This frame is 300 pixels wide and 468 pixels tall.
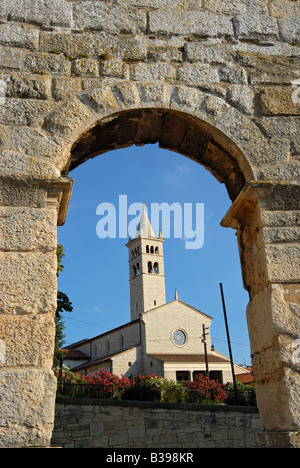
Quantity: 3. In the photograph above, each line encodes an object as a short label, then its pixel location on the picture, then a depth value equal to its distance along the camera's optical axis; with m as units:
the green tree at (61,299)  11.15
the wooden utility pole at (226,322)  19.26
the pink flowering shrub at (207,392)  14.45
